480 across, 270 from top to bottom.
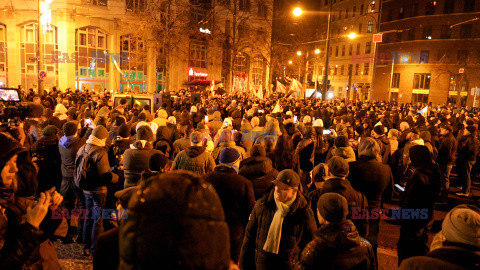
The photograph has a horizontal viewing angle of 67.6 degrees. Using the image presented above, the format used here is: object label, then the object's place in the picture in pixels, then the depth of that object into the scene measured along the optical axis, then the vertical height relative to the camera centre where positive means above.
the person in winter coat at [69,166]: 5.56 -1.23
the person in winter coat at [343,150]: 5.54 -0.76
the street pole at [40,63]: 20.68 +1.32
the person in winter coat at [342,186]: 4.19 -1.00
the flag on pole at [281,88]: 20.68 +0.57
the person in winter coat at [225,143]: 6.49 -0.92
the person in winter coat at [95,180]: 5.00 -1.28
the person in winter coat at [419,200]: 4.61 -1.26
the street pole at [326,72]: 15.66 +1.28
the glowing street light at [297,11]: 14.64 +3.56
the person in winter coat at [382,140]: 7.88 -0.81
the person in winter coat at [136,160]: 5.13 -0.99
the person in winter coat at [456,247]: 2.20 -0.93
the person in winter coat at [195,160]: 5.21 -0.98
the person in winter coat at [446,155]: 8.91 -1.21
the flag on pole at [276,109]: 13.19 -0.42
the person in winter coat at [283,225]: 3.60 -1.27
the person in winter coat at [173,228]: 1.16 -0.45
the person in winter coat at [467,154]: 8.95 -1.17
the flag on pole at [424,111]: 15.03 -0.26
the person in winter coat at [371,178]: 4.89 -1.03
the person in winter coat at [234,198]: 4.10 -1.17
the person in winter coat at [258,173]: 4.86 -1.04
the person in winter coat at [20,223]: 2.29 -0.93
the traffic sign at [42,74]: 19.47 +0.64
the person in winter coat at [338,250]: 2.69 -1.14
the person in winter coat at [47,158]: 5.71 -1.17
